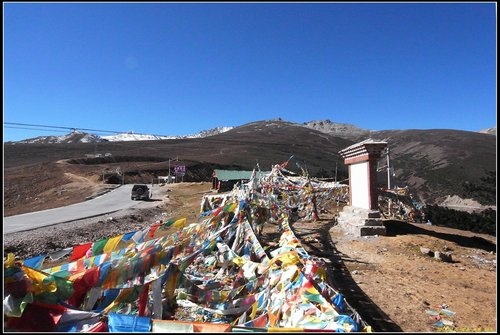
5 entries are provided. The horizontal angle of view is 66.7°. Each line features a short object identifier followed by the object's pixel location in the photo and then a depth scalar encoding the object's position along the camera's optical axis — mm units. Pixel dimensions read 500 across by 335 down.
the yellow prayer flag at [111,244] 5938
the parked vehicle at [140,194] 35594
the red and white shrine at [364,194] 13445
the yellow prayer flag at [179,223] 7035
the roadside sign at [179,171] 63559
